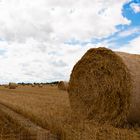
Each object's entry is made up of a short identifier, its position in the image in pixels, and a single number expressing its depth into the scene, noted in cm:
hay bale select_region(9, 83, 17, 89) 3621
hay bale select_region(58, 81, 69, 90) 2811
